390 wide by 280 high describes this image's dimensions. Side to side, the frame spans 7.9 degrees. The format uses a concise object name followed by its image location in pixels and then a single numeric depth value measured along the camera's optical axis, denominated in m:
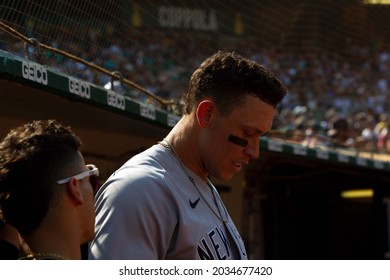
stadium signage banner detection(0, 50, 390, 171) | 7.05
